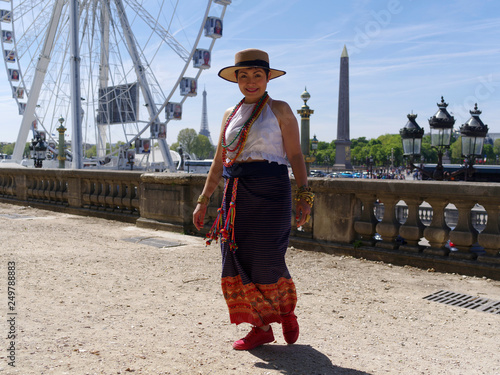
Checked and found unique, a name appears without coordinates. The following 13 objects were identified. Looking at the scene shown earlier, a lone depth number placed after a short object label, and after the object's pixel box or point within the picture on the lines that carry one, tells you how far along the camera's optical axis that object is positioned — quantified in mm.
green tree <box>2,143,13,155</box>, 162725
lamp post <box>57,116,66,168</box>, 36188
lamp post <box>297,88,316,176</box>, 24078
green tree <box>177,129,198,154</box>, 122438
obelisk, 52875
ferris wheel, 25375
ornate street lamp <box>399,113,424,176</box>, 11383
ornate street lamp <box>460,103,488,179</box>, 11141
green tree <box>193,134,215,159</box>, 124312
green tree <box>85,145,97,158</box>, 106012
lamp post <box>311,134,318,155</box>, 35875
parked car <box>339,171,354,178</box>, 60000
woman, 2988
